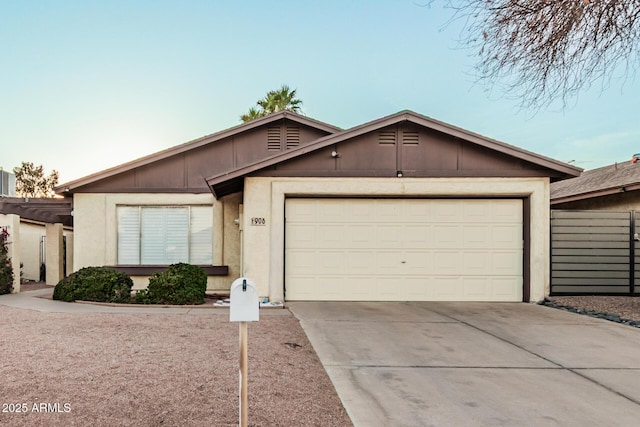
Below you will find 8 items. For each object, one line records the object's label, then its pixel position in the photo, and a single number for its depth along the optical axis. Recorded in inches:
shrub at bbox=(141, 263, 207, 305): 365.4
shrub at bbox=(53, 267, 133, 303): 374.6
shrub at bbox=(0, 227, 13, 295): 440.8
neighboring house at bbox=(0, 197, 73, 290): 457.1
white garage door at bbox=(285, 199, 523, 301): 391.9
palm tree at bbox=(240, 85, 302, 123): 893.8
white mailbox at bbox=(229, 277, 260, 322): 114.3
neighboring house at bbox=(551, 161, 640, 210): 491.8
